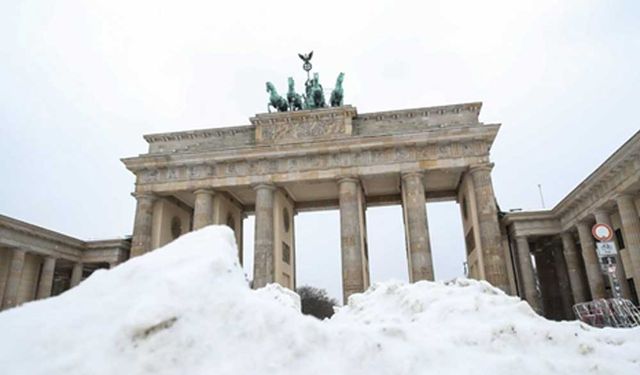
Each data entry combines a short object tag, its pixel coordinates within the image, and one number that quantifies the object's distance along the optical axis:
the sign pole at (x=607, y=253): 10.61
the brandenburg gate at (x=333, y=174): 26.88
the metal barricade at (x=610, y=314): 11.30
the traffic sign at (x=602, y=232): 11.26
